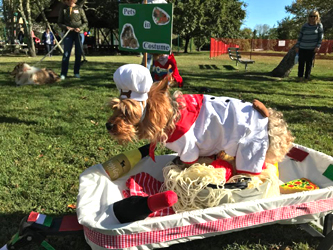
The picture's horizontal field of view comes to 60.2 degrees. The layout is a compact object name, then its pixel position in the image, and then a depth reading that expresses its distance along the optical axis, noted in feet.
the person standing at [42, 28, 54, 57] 68.90
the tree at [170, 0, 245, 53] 90.53
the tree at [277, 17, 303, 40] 155.43
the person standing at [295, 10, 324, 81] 27.30
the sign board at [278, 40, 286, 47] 100.14
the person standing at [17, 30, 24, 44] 89.35
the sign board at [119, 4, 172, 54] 14.01
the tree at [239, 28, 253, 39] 184.26
